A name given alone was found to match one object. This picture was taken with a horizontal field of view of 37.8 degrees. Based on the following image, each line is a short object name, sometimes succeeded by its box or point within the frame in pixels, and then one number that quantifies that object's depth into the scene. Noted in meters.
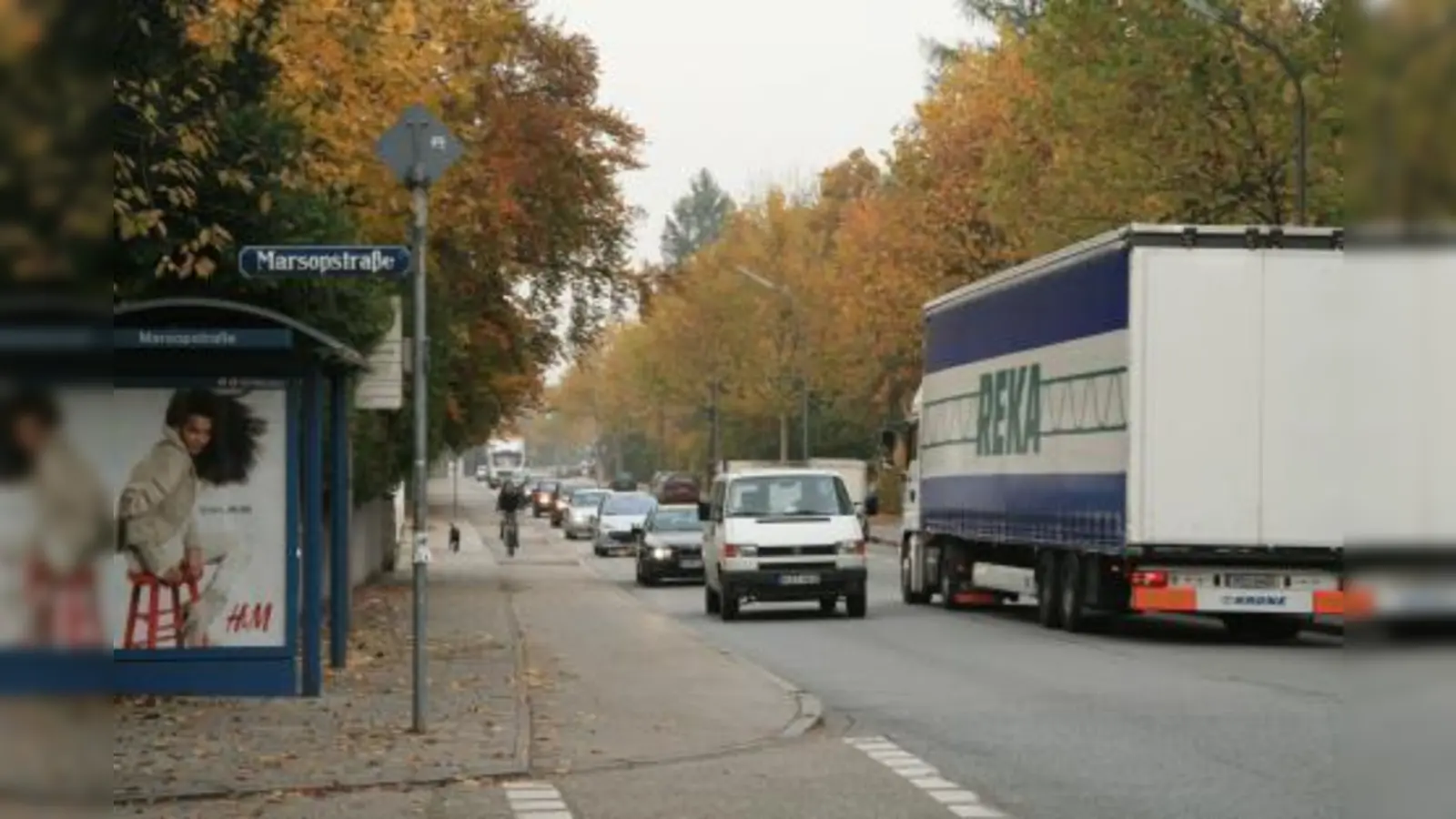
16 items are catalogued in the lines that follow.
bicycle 55.56
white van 28.44
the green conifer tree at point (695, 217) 186.25
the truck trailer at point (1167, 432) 21.20
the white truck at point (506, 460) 159.88
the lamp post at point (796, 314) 73.25
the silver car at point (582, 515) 72.56
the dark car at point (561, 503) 82.89
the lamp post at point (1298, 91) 28.99
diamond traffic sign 13.80
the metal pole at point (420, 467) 13.82
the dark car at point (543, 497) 95.95
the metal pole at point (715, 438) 94.05
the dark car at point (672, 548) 40.84
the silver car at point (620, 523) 57.19
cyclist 55.66
